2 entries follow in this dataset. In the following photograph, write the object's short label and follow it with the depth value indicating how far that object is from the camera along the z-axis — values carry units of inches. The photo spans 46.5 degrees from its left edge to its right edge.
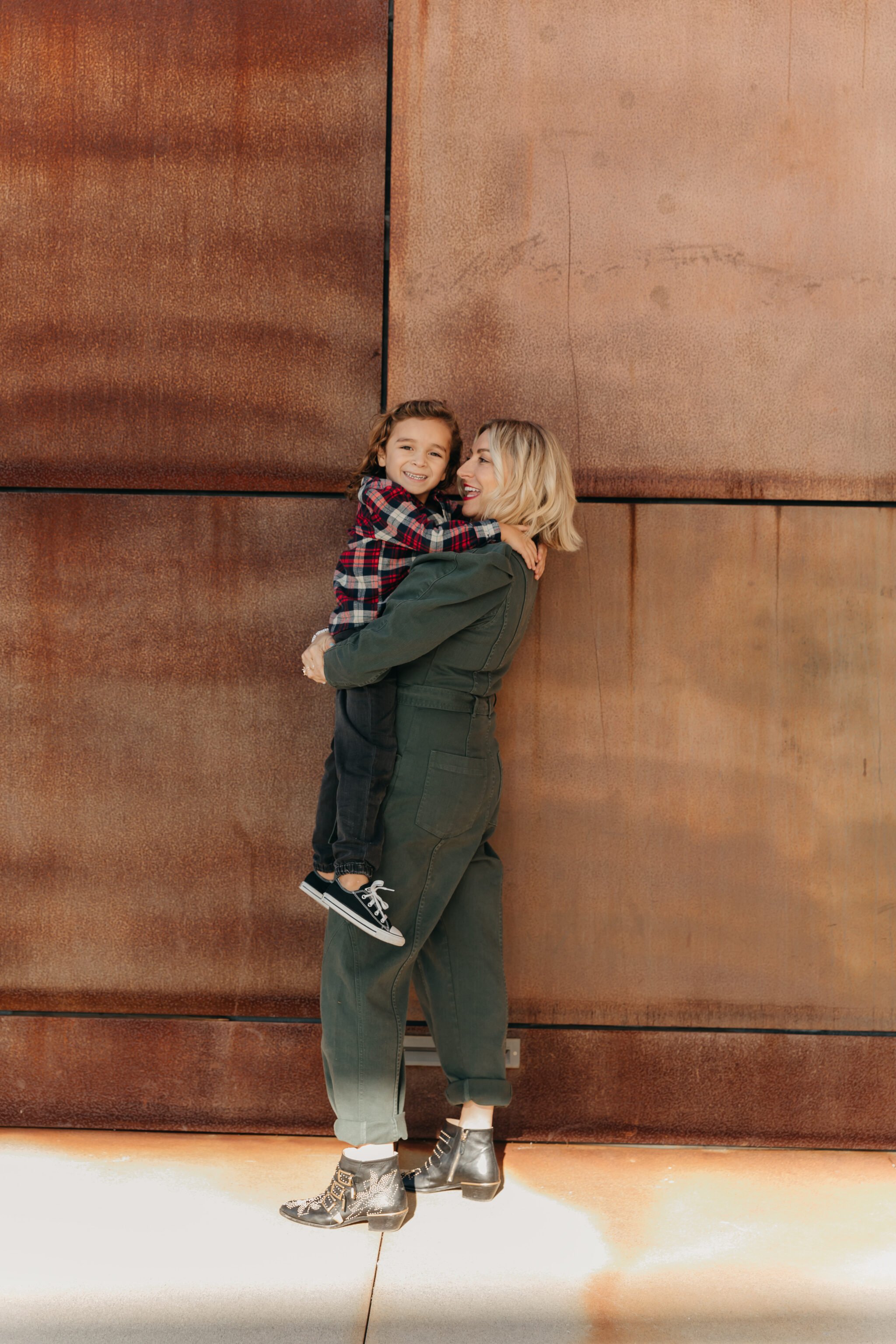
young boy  106.3
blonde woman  106.8
